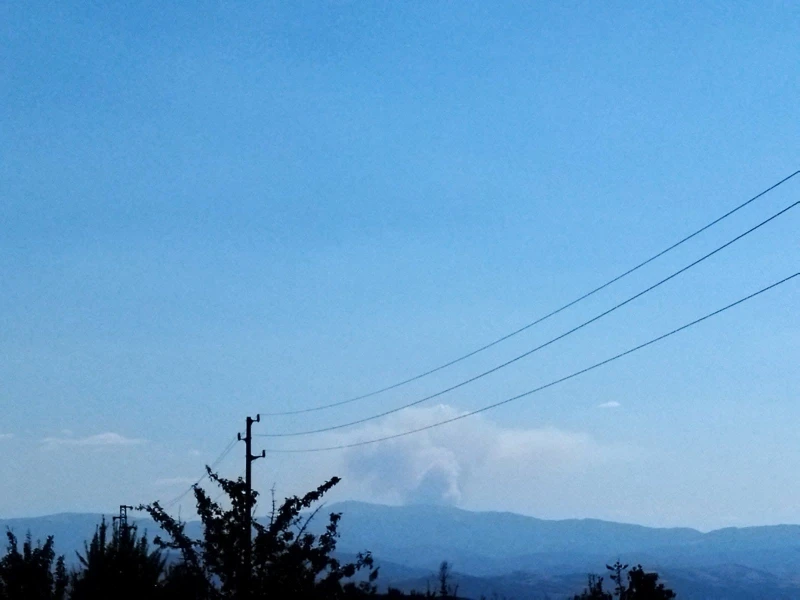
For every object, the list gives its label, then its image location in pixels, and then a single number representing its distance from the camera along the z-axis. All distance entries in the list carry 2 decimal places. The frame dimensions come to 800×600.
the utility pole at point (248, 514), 35.18
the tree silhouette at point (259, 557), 34.22
